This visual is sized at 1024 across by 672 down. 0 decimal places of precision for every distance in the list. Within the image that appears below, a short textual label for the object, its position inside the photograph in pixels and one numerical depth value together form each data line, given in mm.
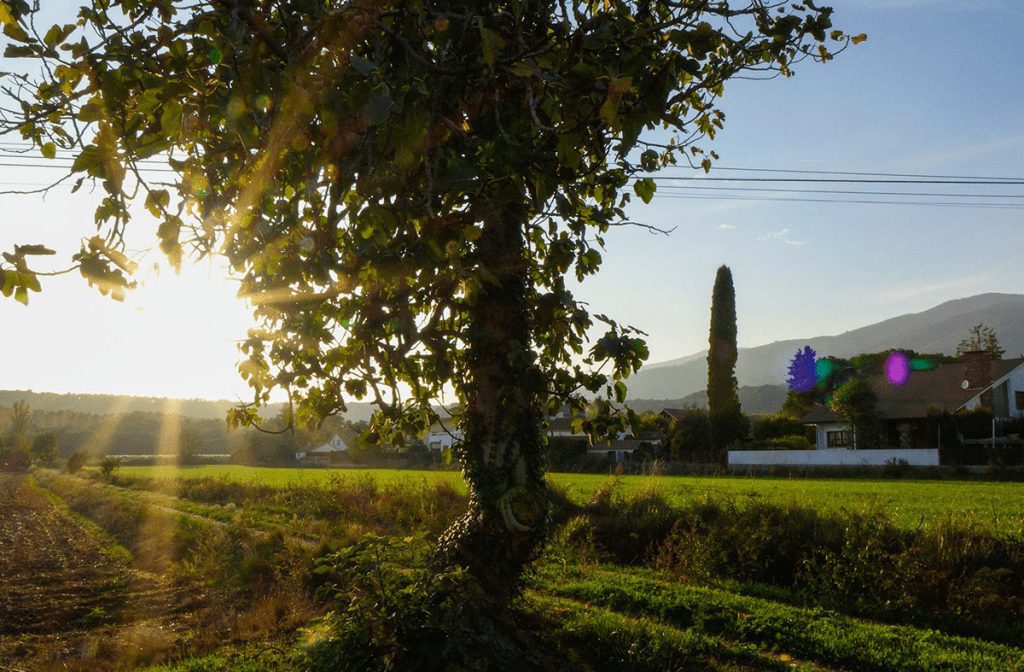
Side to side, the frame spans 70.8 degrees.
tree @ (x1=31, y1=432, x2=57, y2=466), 74938
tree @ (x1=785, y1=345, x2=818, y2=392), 78250
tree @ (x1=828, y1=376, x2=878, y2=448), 43781
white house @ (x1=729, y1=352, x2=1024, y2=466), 40562
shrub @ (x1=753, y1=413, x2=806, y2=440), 52062
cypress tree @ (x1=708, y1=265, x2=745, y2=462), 48312
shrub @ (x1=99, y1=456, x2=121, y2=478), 45625
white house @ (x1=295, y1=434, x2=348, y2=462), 78562
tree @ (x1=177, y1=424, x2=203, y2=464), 74050
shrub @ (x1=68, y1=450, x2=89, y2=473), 57656
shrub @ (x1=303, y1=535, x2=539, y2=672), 4680
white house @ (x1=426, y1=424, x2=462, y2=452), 66094
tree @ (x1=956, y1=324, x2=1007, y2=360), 83250
